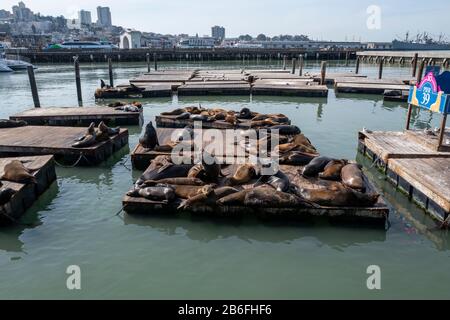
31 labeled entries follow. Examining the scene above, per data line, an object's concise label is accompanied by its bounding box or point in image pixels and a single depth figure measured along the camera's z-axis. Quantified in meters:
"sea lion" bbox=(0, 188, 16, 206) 6.55
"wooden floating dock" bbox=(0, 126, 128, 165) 10.05
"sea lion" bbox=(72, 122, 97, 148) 10.14
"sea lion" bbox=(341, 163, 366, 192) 7.06
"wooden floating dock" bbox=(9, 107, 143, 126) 14.78
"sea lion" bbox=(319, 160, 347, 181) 7.56
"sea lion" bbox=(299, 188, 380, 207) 6.60
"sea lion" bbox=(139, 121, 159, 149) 9.78
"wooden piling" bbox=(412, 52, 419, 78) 28.92
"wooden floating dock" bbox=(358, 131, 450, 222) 6.87
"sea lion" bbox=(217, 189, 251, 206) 6.71
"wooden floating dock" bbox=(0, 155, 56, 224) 6.68
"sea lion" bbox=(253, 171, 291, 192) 6.93
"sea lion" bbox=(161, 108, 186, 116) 14.83
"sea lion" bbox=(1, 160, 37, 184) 7.32
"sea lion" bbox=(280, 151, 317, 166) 8.57
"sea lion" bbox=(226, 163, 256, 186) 7.32
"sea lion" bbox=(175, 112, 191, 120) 14.23
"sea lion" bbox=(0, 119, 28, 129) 12.50
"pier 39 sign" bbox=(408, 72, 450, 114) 8.28
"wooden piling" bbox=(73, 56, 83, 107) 21.47
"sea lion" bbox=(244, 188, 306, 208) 6.62
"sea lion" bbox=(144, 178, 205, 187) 7.29
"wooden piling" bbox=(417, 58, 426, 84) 18.82
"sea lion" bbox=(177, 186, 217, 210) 6.72
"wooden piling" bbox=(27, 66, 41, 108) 17.52
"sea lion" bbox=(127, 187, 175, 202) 6.90
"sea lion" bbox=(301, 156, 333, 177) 7.77
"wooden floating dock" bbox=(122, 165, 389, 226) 6.59
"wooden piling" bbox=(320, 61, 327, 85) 25.87
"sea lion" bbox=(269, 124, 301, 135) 11.13
